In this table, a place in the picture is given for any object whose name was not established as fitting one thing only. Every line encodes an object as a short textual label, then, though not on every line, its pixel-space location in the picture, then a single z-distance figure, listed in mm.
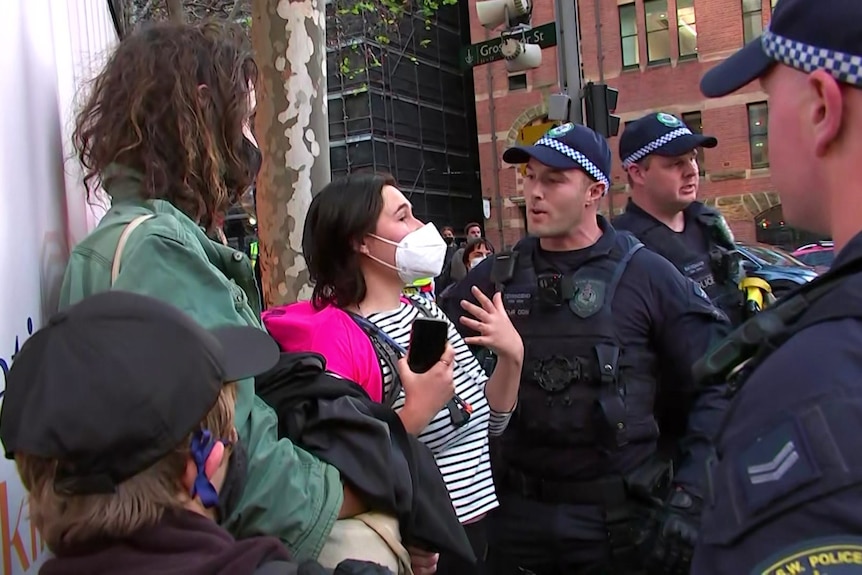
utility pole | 7676
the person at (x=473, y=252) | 10562
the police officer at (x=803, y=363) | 940
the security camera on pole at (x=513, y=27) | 8812
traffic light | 7746
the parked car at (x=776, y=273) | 4012
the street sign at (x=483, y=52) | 8711
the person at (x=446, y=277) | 11173
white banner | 1493
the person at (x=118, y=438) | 1188
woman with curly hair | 1557
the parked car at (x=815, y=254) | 11719
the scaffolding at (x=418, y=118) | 26219
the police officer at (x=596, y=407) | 2803
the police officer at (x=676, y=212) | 3877
